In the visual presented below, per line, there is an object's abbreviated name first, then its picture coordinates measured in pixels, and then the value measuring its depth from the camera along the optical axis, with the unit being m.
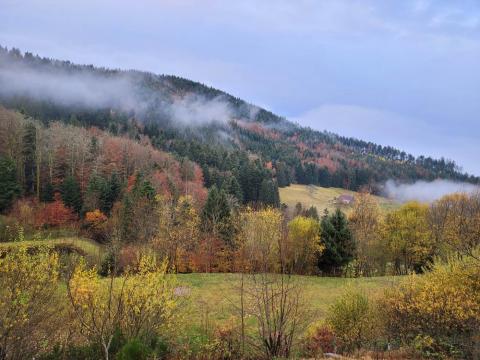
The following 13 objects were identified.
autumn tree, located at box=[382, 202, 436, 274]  50.53
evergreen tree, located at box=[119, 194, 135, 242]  50.22
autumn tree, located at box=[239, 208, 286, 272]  40.42
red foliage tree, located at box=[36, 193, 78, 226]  60.84
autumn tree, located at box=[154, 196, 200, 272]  43.52
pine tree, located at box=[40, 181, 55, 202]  66.88
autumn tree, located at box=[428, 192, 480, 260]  48.67
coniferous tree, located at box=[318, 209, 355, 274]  46.69
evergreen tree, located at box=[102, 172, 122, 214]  65.56
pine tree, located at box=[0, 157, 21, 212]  61.56
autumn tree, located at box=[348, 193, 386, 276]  51.03
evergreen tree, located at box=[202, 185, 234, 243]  50.62
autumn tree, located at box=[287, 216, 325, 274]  46.47
